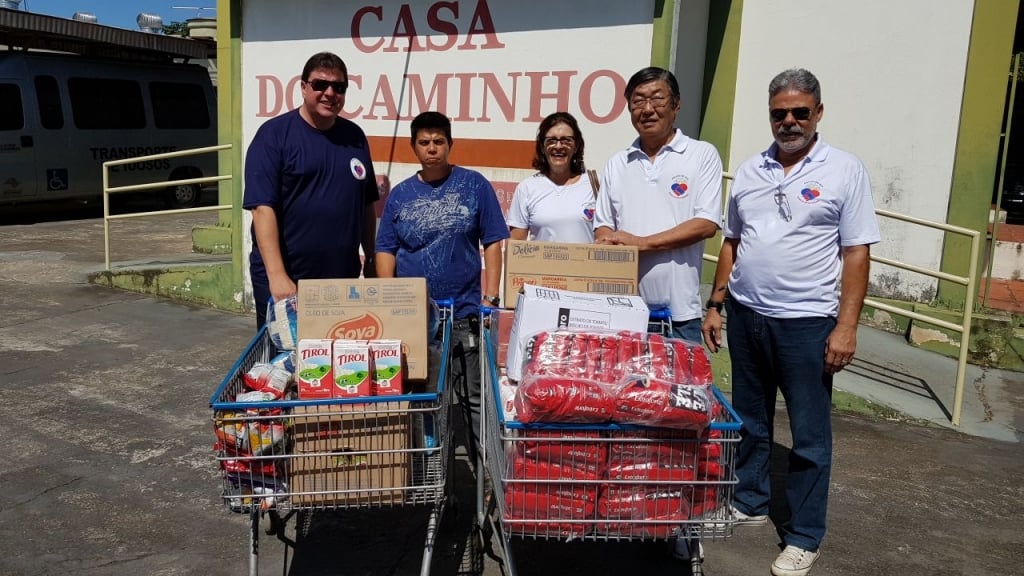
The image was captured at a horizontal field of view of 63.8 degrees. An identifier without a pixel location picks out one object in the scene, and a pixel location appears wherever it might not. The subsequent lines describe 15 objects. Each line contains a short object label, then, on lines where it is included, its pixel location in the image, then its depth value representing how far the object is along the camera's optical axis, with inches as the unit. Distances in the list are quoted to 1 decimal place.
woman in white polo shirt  159.3
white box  112.5
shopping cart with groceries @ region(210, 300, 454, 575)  103.9
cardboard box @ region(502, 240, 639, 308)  128.3
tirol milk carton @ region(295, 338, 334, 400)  106.5
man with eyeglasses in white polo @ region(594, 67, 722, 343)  137.9
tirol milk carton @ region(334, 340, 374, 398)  107.0
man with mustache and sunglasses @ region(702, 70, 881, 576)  127.3
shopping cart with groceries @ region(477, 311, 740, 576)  95.7
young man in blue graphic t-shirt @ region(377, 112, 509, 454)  151.3
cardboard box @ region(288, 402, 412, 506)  105.4
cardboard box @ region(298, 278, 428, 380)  116.6
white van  524.7
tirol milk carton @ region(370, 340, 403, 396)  109.4
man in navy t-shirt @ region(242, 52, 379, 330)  139.3
